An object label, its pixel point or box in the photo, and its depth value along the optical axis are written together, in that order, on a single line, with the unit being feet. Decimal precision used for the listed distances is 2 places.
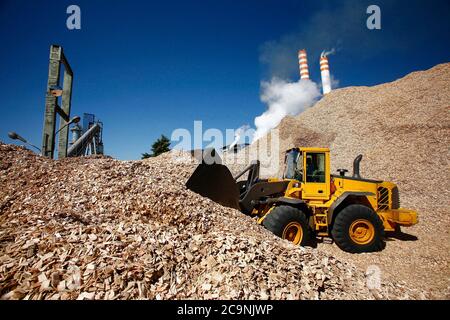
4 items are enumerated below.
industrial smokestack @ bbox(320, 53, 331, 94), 114.42
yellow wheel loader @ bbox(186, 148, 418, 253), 19.76
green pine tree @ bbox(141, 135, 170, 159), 86.43
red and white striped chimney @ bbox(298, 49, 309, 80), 126.62
